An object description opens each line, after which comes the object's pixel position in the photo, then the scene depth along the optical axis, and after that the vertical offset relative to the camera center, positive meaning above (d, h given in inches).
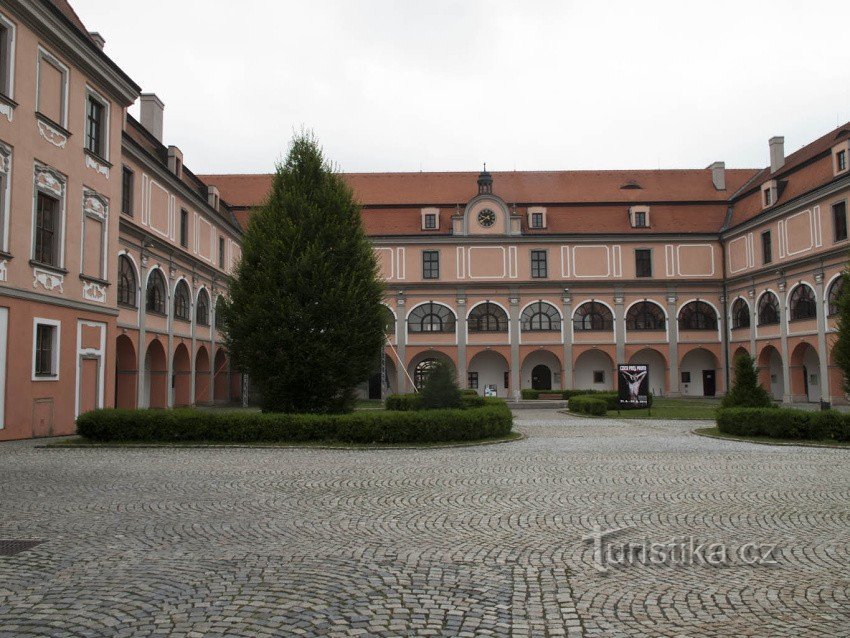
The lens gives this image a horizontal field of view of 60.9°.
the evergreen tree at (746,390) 823.7 -9.8
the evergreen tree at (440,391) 802.8 -5.8
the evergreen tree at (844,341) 893.2 +48.3
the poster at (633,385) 1186.6 -3.1
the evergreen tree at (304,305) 795.4 +91.9
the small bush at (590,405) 1176.2 -34.6
